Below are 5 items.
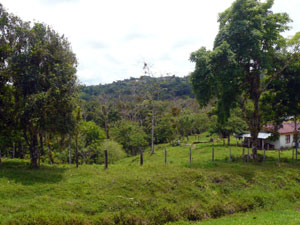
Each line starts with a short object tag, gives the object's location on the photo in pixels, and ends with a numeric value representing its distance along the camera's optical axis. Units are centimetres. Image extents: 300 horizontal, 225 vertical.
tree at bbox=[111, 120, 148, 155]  4151
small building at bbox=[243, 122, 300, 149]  3653
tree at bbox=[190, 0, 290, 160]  1816
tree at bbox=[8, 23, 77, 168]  1434
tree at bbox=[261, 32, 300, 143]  2088
